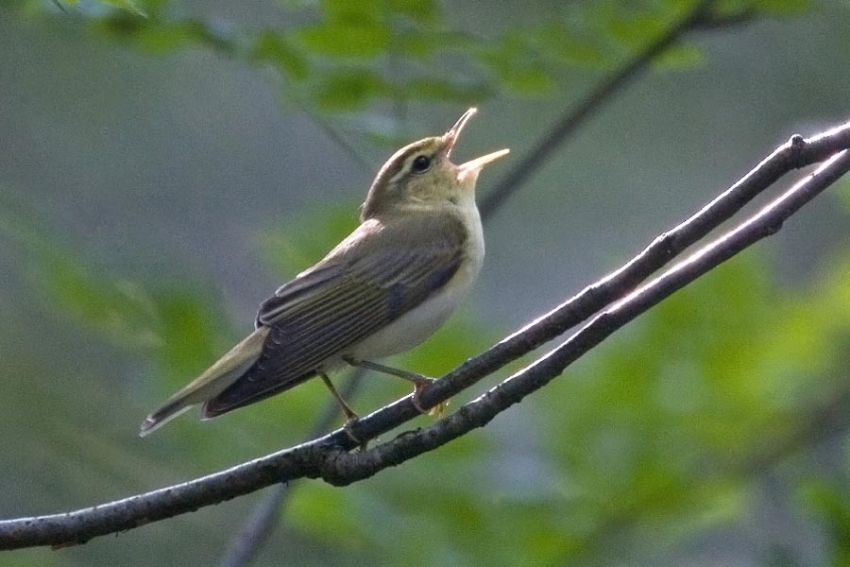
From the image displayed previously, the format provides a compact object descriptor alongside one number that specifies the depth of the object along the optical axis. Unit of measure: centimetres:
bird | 775
